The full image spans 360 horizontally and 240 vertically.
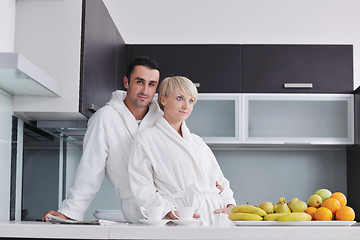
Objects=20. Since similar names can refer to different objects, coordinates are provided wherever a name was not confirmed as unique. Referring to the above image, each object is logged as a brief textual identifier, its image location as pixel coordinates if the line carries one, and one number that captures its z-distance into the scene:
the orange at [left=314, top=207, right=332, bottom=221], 2.06
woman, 2.72
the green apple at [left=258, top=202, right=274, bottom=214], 2.14
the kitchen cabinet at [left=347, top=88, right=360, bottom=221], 4.12
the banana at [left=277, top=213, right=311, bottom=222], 2.00
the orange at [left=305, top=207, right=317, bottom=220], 2.11
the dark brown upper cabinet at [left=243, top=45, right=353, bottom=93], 4.23
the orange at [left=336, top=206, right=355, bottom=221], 2.06
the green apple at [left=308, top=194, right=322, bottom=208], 2.17
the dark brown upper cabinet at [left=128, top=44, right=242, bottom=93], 4.25
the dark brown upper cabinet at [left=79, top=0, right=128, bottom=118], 3.12
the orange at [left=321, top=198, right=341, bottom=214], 2.11
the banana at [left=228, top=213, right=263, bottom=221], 2.08
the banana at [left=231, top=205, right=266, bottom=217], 2.10
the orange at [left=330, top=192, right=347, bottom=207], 2.19
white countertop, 1.89
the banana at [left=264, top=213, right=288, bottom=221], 2.06
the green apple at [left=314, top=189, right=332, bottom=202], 2.24
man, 2.88
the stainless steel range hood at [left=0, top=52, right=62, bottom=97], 2.38
